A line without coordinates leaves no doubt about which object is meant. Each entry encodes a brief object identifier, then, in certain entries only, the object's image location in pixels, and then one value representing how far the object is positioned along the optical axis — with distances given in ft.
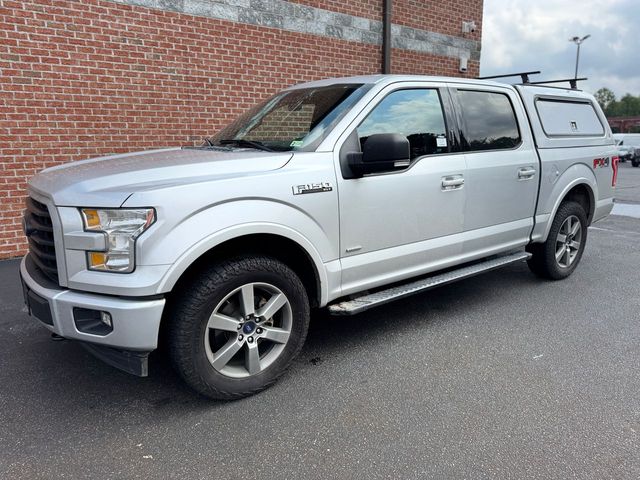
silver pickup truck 8.15
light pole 131.77
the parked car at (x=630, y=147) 85.83
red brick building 18.79
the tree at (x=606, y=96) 334.85
